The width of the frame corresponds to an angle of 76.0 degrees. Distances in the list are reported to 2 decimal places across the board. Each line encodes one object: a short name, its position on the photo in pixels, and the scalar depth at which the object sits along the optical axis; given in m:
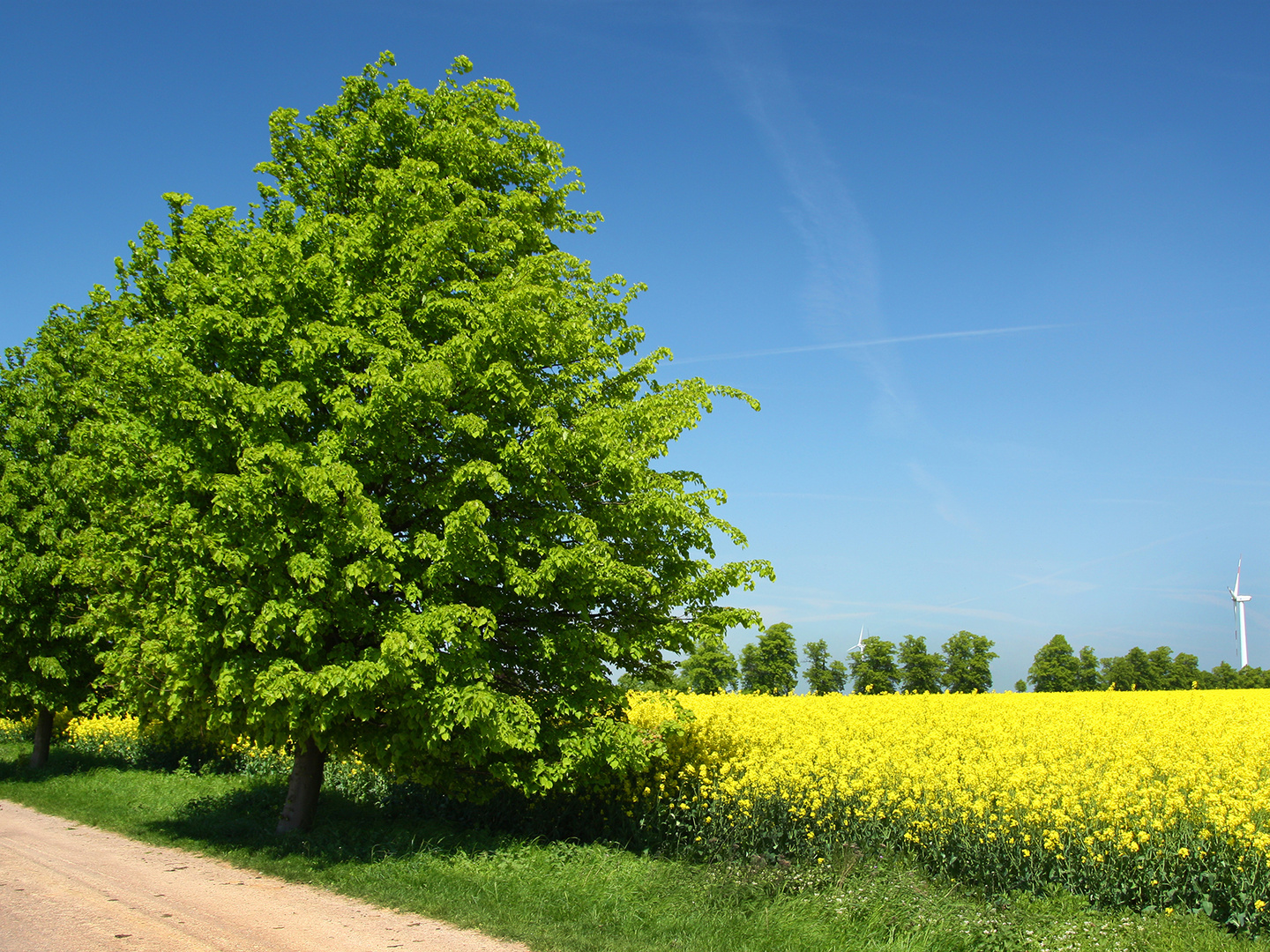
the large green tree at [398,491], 10.70
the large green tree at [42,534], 19.75
